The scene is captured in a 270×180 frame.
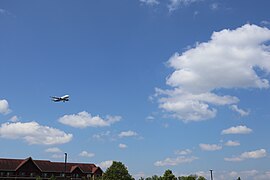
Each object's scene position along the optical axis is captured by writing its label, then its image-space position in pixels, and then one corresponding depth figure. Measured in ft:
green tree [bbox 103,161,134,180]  290.56
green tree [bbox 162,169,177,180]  262.47
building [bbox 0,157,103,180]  333.33
